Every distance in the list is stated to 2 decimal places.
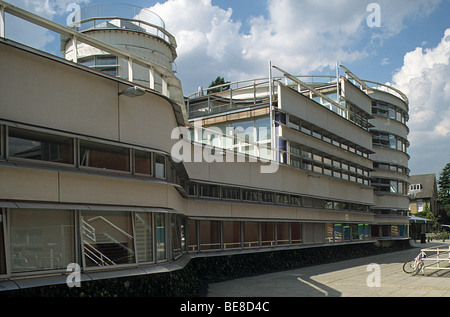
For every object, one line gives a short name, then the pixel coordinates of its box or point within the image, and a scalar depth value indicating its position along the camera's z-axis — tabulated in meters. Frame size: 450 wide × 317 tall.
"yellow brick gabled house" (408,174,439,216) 107.56
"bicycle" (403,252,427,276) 22.14
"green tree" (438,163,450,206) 112.74
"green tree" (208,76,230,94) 66.10
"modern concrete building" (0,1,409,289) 10.19
